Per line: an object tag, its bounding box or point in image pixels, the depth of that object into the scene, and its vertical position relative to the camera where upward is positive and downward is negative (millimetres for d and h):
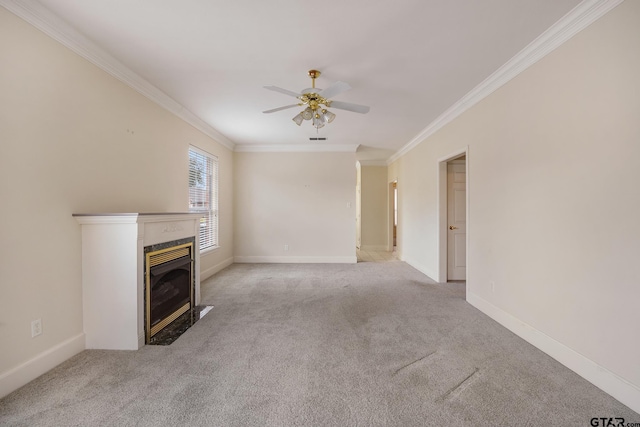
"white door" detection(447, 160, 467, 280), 4453 +32
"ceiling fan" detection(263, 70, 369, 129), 2473 +1132
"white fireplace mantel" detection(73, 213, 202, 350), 2236 -587
